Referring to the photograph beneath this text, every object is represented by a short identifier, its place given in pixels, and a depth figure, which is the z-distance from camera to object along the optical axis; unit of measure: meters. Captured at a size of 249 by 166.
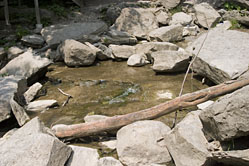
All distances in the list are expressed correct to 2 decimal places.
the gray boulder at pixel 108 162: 3.31
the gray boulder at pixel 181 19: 10.34
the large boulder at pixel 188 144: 3.16
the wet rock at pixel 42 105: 5.50
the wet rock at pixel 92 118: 4.42
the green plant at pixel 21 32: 10.14
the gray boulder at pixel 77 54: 7.82
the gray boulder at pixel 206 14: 9.84
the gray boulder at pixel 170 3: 11.54
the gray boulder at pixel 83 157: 3.47
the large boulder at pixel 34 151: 3.04
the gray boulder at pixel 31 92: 6.09
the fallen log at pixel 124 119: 4.04
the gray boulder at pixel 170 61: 6.59
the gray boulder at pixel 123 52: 8.23
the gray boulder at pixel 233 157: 2.69
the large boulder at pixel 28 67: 6.89
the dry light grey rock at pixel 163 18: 10.38
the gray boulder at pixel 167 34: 8.96
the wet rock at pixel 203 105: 4.66
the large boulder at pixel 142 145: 3.52
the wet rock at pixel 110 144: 3.96
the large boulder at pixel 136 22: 9.88
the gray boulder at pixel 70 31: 9.25
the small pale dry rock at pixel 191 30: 9.74
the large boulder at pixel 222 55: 5.32
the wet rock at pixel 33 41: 9.46
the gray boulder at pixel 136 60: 7.63
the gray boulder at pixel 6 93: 4.89
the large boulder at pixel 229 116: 2.72
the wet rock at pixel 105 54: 8.37
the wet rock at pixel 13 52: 8.75
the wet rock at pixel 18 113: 4.89
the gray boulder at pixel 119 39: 9.23
